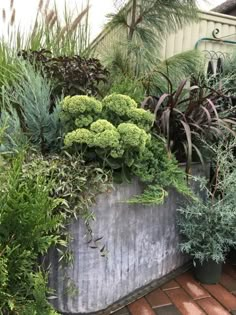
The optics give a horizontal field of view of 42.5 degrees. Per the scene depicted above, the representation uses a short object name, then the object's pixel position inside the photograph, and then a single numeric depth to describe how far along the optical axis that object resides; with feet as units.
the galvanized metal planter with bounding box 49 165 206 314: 4.97
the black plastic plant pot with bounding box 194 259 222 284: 6.17
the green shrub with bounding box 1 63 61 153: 5.83
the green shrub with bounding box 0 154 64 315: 3.78
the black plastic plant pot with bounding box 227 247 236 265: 7.16
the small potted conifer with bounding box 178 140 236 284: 5.85
